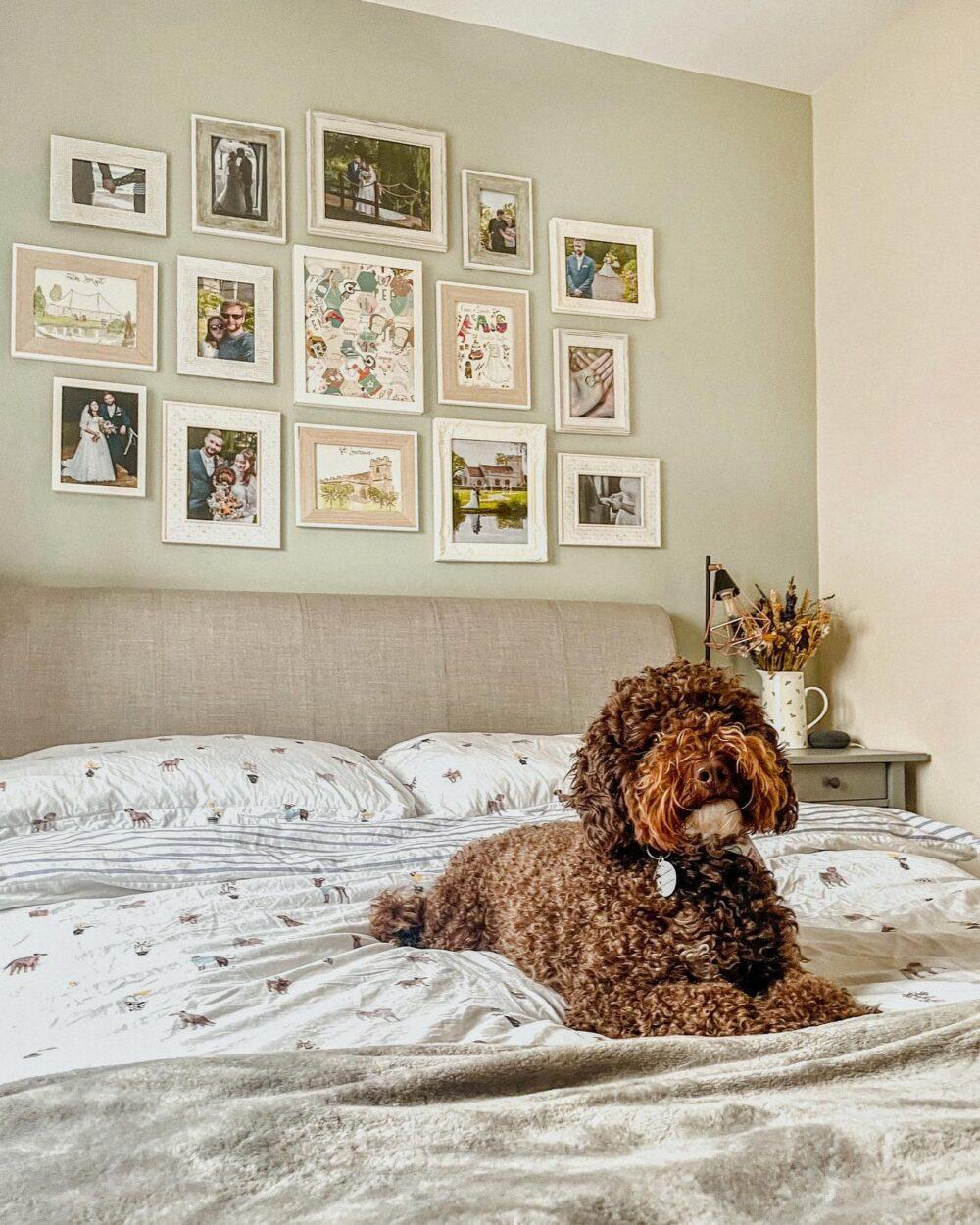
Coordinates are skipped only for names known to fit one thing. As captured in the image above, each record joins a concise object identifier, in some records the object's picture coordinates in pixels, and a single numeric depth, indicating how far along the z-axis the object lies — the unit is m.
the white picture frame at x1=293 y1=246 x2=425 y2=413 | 3.12
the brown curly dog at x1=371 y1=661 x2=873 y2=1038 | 1.15
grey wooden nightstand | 2.99
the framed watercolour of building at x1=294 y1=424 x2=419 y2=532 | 3.09
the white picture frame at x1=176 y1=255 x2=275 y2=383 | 3.01
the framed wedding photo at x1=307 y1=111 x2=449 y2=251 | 3.17
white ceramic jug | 3.24
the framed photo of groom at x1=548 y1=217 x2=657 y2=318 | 3.41
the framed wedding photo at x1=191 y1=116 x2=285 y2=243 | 3.05
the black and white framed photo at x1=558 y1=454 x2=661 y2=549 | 3.37
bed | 0.73
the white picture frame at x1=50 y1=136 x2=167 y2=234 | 2.90
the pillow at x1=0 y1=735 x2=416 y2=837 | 2.10
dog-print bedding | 1.18
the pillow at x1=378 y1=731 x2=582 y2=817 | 2.43
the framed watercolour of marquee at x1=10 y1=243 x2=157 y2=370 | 2.84
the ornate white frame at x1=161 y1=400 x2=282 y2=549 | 2.95
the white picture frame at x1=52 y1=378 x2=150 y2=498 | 2.85
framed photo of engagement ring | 3.38
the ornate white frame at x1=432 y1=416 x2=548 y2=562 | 3.22
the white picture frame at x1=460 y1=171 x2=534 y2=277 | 3.32
